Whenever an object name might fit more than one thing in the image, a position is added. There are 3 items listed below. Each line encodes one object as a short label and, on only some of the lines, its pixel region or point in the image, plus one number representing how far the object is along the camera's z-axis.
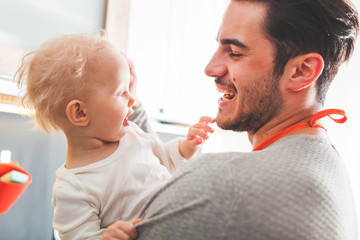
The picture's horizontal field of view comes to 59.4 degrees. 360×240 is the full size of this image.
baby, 0.82
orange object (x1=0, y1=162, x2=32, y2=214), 1.01
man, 0.53
